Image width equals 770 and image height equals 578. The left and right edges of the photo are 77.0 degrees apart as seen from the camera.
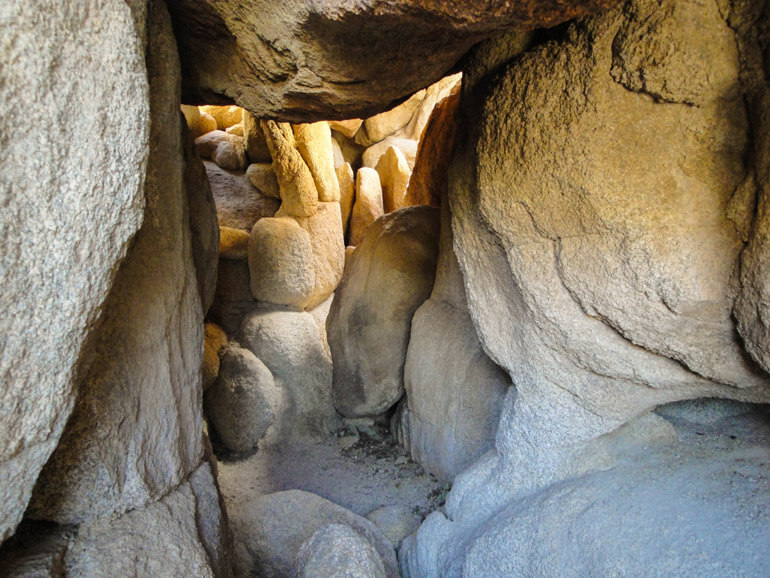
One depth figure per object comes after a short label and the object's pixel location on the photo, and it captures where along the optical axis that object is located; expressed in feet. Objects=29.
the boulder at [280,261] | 9.86
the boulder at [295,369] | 9.68
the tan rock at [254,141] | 10.50
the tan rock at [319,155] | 9.97
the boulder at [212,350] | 8.82
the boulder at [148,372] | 3.24
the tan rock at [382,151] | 17.61
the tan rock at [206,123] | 12.45
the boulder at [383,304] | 8.96
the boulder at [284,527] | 5.81
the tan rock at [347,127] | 16.40
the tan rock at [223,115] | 14.10
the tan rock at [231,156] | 11.23
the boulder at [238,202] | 10.70
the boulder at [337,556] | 4.39
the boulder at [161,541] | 3.19
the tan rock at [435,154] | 9.03
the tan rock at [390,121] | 17.32
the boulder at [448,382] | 6.52
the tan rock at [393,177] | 15.15
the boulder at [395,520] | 6.70
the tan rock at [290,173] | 9.48
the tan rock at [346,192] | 14.65
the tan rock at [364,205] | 14.56
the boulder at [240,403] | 9.12
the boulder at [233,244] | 10.00
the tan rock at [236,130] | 12.40
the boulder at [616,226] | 3.34
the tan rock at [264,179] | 10.73
